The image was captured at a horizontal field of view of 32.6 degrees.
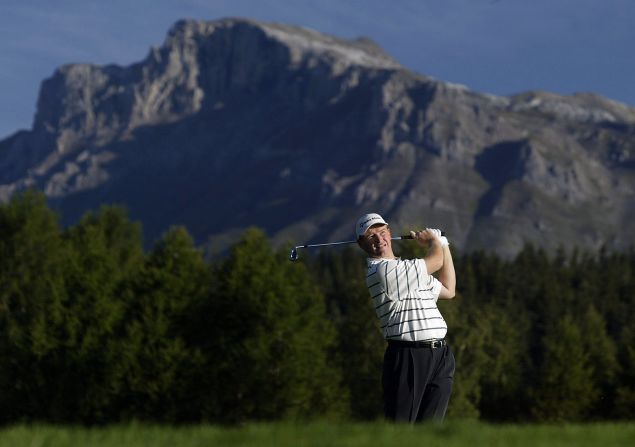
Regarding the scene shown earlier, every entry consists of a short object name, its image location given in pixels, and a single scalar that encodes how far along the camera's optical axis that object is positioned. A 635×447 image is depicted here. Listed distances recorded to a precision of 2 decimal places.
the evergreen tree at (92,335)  63.16
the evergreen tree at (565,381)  84.00
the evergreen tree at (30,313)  65.31
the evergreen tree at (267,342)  64.12
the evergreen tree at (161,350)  63.19
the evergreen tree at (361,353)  68.75
